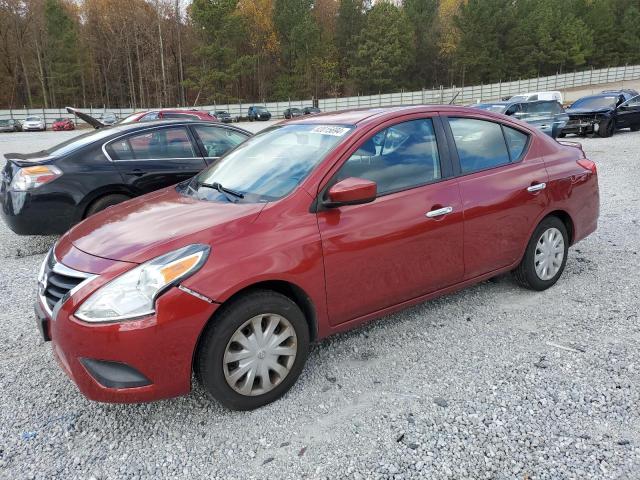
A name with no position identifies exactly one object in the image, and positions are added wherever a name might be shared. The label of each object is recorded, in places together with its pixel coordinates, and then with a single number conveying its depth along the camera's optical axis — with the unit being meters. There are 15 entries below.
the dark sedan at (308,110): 47.16
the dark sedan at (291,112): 50.49
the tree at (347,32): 71.38
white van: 19.76
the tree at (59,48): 58.69
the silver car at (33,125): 41.06
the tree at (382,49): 67.31
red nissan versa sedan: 2.46
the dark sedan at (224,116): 45.12
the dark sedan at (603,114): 16.41
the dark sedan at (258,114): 49.78
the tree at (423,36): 75.12
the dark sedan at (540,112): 15.61
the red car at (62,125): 42.31
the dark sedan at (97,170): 5.50
